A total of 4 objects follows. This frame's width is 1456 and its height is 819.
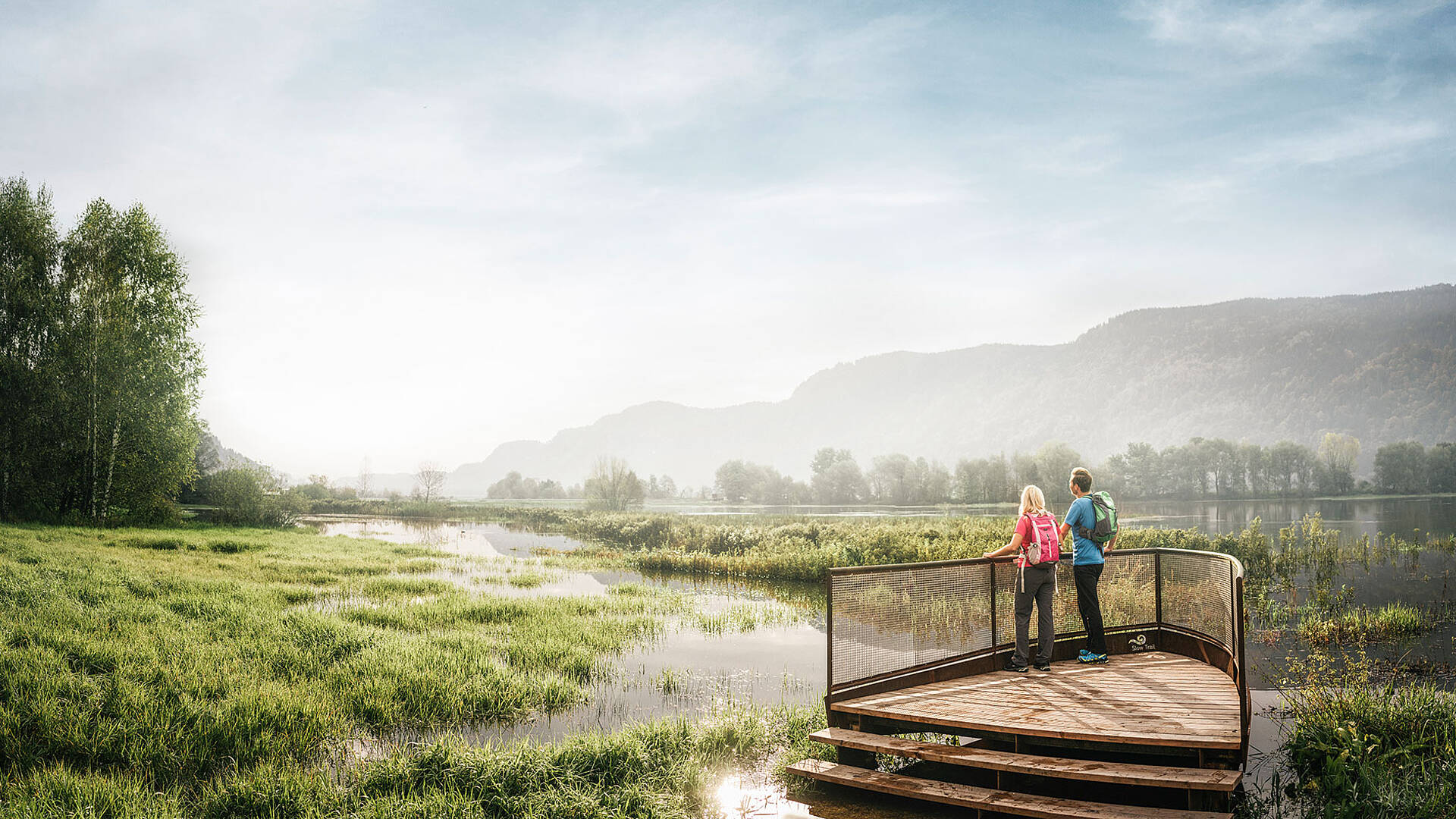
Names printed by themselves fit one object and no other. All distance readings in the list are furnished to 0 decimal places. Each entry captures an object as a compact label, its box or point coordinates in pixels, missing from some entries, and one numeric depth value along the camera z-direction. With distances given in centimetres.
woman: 829
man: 855
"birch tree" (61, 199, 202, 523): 3353
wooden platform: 614
